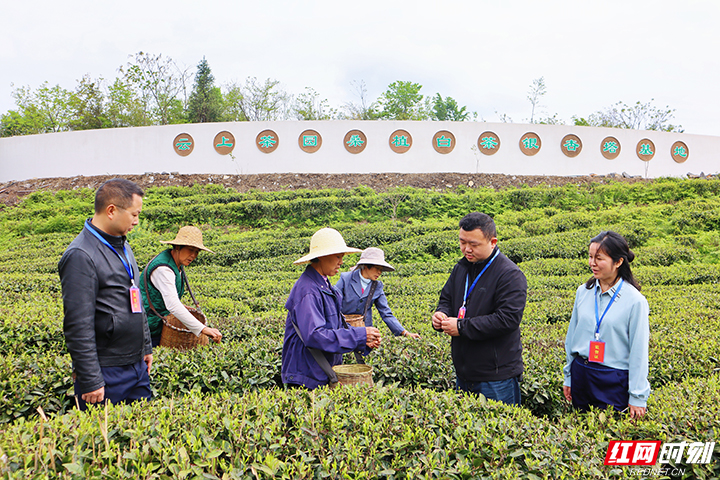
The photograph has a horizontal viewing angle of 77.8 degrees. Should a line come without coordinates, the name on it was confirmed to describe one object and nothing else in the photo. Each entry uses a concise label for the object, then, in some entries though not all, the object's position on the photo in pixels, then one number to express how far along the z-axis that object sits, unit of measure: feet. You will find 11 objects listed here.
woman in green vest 11.07
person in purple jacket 8.32
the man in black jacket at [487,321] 9.14
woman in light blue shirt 8.45
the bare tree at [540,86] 94.32
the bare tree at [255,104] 104.94
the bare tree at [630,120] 100.58
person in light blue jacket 13.39
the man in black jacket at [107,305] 7.72
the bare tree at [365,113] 106.52
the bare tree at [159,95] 95.20
